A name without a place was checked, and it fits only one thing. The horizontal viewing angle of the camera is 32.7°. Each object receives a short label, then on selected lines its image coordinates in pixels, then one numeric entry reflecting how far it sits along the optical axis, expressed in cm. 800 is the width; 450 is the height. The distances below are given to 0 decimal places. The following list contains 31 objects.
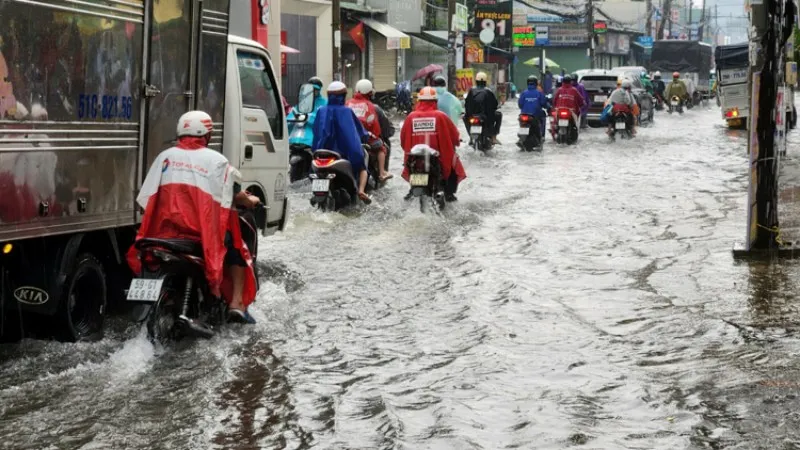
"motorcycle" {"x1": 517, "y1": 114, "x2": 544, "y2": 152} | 2677
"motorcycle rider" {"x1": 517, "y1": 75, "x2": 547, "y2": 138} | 2681
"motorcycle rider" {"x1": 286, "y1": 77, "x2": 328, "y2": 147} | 1788
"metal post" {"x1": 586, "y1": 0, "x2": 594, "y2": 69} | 7231
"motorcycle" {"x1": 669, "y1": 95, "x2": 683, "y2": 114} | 4678
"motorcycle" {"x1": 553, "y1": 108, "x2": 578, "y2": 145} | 2859
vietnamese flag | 4678
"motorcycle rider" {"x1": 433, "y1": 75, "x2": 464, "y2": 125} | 2109
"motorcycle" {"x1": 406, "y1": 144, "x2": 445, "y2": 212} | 1528
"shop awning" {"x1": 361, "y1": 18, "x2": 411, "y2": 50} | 4659
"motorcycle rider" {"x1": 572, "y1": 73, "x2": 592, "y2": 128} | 2922
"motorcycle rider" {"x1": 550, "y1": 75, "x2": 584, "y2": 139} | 2859
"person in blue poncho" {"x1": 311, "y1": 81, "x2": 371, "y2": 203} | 1557
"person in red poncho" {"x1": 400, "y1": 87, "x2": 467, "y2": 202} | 1586
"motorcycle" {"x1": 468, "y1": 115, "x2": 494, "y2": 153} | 2594
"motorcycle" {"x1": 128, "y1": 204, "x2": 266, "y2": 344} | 749
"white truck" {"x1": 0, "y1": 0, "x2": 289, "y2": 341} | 702
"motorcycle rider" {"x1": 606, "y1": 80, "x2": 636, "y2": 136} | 2983
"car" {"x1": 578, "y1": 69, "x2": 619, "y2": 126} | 3672
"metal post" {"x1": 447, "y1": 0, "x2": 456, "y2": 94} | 4775
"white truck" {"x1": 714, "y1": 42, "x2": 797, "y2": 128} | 3384
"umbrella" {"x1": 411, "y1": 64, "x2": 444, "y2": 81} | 4666
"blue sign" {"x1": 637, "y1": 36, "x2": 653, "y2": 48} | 8988
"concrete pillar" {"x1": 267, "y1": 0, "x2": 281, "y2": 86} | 2980
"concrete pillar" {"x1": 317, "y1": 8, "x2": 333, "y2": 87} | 4319
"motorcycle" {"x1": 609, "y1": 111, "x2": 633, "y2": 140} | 2997
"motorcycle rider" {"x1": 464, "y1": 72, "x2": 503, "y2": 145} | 2597
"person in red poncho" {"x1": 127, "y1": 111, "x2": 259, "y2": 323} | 777
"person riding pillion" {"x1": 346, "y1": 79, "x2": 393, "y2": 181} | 1744
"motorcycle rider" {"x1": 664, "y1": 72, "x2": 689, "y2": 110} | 4691
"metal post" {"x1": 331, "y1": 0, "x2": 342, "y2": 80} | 3375
